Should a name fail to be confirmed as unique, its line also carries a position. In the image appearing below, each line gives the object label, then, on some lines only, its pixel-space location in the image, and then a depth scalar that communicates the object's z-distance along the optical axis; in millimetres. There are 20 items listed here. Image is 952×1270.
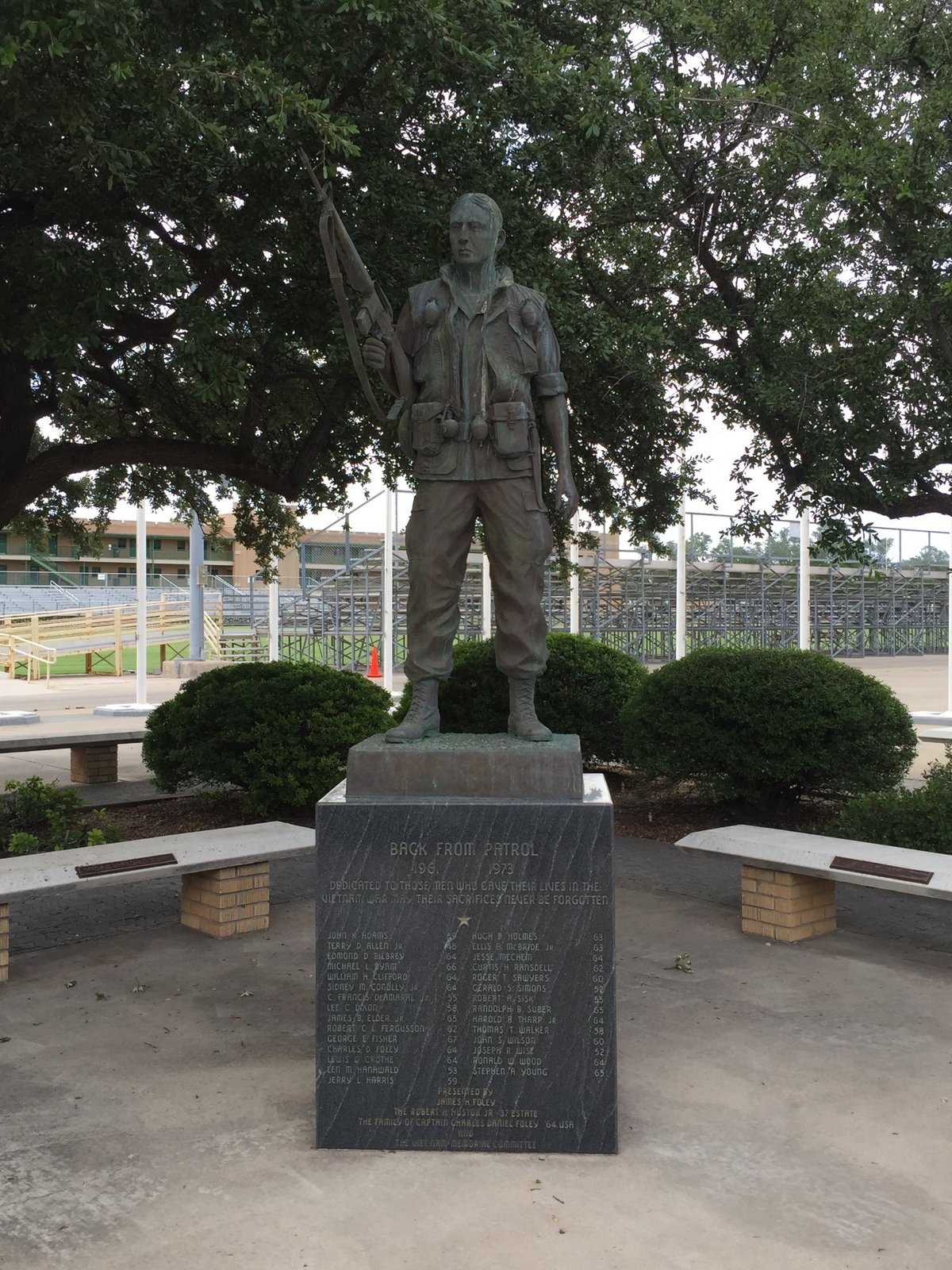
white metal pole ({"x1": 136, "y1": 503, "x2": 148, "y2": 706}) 17312
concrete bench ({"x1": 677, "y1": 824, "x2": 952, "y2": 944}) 6117
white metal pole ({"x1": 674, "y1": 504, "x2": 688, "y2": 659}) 20278
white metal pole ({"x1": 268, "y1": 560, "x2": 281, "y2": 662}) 21812
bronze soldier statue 4547
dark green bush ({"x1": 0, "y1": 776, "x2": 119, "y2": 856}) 8172
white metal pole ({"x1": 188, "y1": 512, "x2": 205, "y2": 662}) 21516
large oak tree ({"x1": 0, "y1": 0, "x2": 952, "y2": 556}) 6531
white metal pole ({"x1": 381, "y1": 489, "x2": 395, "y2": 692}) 20594
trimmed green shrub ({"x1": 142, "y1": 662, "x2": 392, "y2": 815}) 9250
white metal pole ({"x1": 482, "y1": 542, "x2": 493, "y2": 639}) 24203
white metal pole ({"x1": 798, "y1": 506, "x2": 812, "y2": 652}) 20906
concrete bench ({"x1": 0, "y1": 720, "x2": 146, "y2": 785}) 11309
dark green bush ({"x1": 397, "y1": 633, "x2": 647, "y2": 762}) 10906
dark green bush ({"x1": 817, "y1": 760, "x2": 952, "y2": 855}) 7094
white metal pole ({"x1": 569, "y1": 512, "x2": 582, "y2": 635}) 23953
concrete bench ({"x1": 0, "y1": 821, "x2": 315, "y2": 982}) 6078
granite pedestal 4035
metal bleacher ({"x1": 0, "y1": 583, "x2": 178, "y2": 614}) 45562
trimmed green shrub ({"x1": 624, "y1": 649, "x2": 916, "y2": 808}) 8883
